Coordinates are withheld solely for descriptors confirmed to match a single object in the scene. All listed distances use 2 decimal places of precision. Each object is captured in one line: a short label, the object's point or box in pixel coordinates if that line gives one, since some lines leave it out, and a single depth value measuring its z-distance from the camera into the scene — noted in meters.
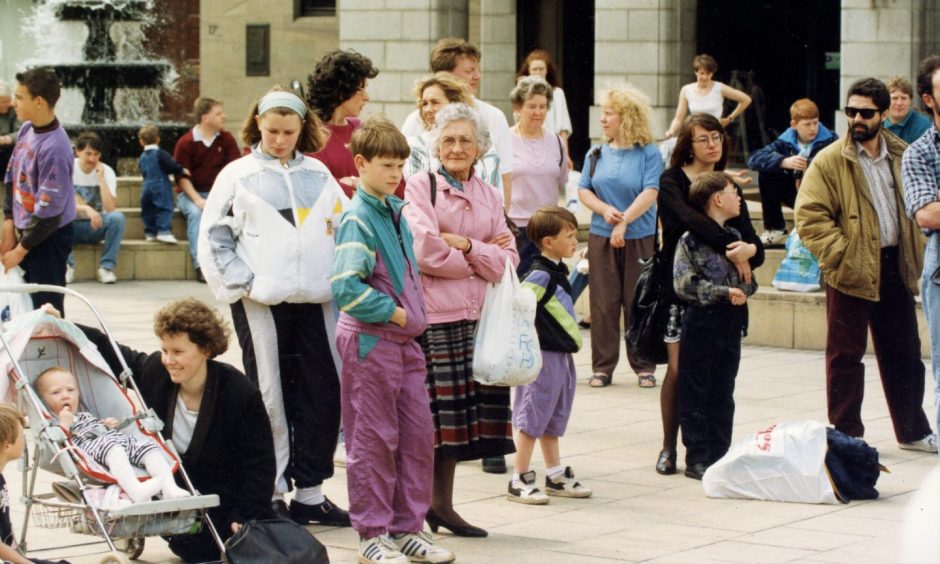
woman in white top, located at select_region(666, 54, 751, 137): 33.45
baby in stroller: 12.02
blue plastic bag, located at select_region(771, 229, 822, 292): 24.48
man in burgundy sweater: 34.28
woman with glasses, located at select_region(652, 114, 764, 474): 16.34
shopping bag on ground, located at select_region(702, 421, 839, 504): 15.08
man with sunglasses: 16.99
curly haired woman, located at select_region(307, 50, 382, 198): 15.22
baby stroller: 11.84
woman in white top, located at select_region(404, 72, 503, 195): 15.38
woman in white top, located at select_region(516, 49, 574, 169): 28.25
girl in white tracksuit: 13.79
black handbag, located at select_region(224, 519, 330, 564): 12.14
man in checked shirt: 14.85
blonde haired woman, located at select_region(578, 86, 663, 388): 21.11
